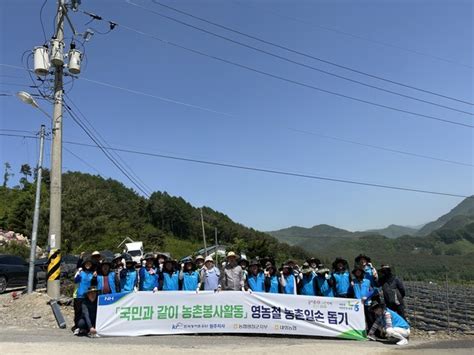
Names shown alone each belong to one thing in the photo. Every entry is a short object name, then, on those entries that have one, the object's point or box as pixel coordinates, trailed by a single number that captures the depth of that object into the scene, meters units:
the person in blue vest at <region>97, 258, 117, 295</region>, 10.15
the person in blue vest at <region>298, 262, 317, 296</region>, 10.57
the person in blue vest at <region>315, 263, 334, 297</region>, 10.44
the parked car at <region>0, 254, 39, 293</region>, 16.92
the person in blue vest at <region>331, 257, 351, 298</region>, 10.34
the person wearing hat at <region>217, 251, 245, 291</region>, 10.32
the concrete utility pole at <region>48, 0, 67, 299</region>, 13.23
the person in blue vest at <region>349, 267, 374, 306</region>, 10.13
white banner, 9.62
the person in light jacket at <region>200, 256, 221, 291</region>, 10.45
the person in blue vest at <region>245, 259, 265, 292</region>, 10.46
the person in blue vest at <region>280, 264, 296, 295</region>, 10.55
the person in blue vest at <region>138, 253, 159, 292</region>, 10.47
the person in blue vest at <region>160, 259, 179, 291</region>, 10.48
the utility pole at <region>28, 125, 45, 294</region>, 14.55
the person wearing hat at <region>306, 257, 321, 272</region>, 10.73
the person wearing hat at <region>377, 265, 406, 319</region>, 9.99
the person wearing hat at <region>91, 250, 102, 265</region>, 10.46
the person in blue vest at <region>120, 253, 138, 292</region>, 10.45
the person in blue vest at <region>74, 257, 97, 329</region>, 9.78
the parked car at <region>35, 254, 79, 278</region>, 20.55
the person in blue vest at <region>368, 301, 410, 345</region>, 9.30
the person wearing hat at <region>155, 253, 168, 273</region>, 10.82
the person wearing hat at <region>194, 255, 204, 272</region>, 11.15
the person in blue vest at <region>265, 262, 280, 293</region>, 10.57
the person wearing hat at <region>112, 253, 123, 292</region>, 10.43
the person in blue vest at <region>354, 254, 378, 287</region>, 10.36
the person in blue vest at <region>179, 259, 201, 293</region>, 10.48
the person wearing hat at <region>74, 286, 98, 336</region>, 9.46
